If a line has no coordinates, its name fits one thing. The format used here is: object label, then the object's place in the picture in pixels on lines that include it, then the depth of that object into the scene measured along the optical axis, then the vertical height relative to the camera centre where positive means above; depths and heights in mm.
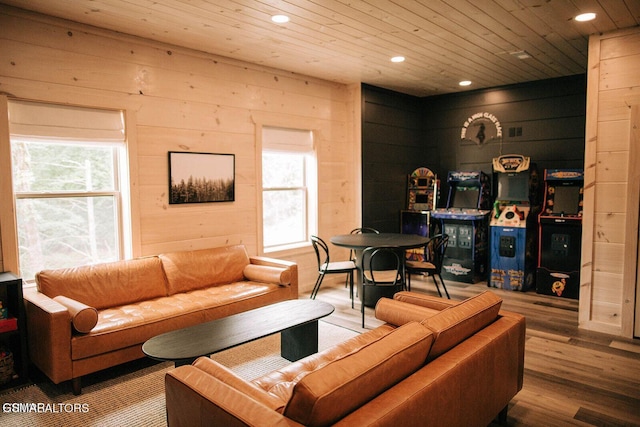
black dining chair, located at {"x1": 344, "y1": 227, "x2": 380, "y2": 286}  5789 -565
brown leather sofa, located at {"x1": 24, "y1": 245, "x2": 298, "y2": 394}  2951 -922
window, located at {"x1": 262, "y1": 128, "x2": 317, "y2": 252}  5355 +20
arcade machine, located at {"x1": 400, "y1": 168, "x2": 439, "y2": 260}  6480 -223
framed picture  4340 +133
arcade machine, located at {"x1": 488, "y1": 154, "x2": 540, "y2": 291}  5559 -479
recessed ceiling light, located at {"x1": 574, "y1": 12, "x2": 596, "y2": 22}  3541 +1389
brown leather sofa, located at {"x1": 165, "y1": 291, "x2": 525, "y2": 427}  1511 -772
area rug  2689 -1387
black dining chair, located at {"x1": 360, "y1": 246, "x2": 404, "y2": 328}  4443 -832
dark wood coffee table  2568 -925
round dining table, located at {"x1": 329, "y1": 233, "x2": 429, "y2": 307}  4496 -563
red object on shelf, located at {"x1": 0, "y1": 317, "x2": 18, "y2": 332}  3055 -924
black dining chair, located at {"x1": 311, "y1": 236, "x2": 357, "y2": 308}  4809 -864
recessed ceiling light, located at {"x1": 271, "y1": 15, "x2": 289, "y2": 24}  3525 +1389
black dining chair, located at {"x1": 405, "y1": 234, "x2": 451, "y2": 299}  4840 -863
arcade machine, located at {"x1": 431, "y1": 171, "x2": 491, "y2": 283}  5945 -493
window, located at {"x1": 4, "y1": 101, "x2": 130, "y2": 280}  3512 +55
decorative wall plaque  6414 +872
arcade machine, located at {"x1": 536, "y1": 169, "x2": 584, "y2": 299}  5195 -562
